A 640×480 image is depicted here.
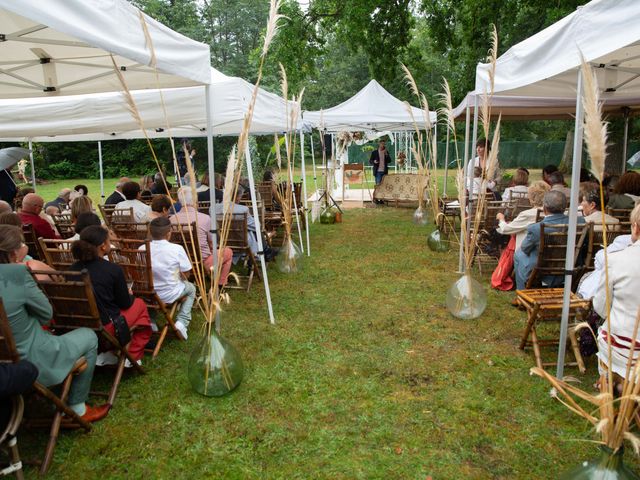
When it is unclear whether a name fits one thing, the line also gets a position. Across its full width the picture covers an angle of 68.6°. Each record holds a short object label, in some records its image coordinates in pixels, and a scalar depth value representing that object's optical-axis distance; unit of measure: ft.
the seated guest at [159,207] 15.52
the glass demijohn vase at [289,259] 19.90
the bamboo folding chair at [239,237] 17.03
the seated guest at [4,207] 14.33
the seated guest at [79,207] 16.56
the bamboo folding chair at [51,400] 7.14
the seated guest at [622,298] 7.49
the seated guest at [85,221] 13.12
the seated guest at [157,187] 24.75
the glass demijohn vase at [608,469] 5.69
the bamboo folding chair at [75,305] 9.03
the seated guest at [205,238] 15.72
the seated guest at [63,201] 23.35
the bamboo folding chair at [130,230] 15.21
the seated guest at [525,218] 15.88
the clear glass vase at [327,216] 32.55
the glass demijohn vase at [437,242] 23.29
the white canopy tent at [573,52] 8.05
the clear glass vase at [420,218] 31.30
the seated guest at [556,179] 19.90
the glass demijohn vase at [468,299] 14.42
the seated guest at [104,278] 10.03
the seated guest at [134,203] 18.04
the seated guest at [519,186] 21.30
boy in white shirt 12.54
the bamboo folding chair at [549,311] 10.86
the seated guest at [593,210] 13.38
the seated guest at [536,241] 13.62
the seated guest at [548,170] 21.96
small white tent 32.19
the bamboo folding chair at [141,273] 11.73
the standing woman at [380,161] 44.96
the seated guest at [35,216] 15.71
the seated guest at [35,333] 7.66
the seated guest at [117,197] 20.94
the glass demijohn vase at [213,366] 10.07
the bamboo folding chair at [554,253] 12.98
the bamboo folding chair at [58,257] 11.12
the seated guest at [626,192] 16.05
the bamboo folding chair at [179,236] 15.46
